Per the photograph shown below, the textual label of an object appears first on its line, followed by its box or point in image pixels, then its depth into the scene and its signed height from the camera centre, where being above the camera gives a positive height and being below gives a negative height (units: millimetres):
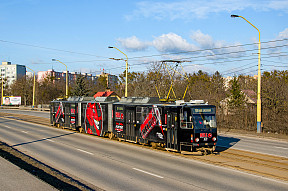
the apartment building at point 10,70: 188500 +16653
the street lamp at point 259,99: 28078 -225
